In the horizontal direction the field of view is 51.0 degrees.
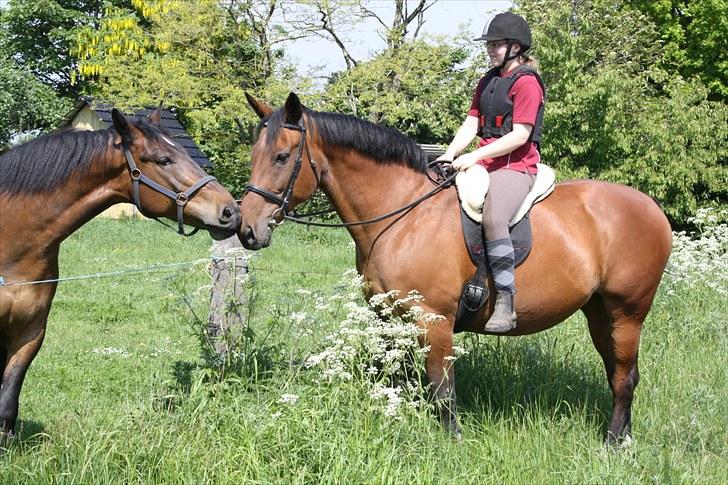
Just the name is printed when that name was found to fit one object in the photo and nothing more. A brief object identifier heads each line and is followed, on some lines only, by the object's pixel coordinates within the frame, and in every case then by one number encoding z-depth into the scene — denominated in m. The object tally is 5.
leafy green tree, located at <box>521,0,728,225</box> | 21.67
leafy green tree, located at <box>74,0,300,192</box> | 27.70
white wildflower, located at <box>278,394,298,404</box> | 4.06
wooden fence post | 5.00
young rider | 4.94
